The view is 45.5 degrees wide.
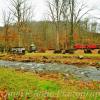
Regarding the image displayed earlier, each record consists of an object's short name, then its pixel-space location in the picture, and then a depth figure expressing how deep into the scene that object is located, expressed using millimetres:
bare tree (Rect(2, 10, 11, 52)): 21097
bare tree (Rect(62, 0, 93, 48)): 17807
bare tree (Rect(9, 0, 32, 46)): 19885
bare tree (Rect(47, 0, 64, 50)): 19791
